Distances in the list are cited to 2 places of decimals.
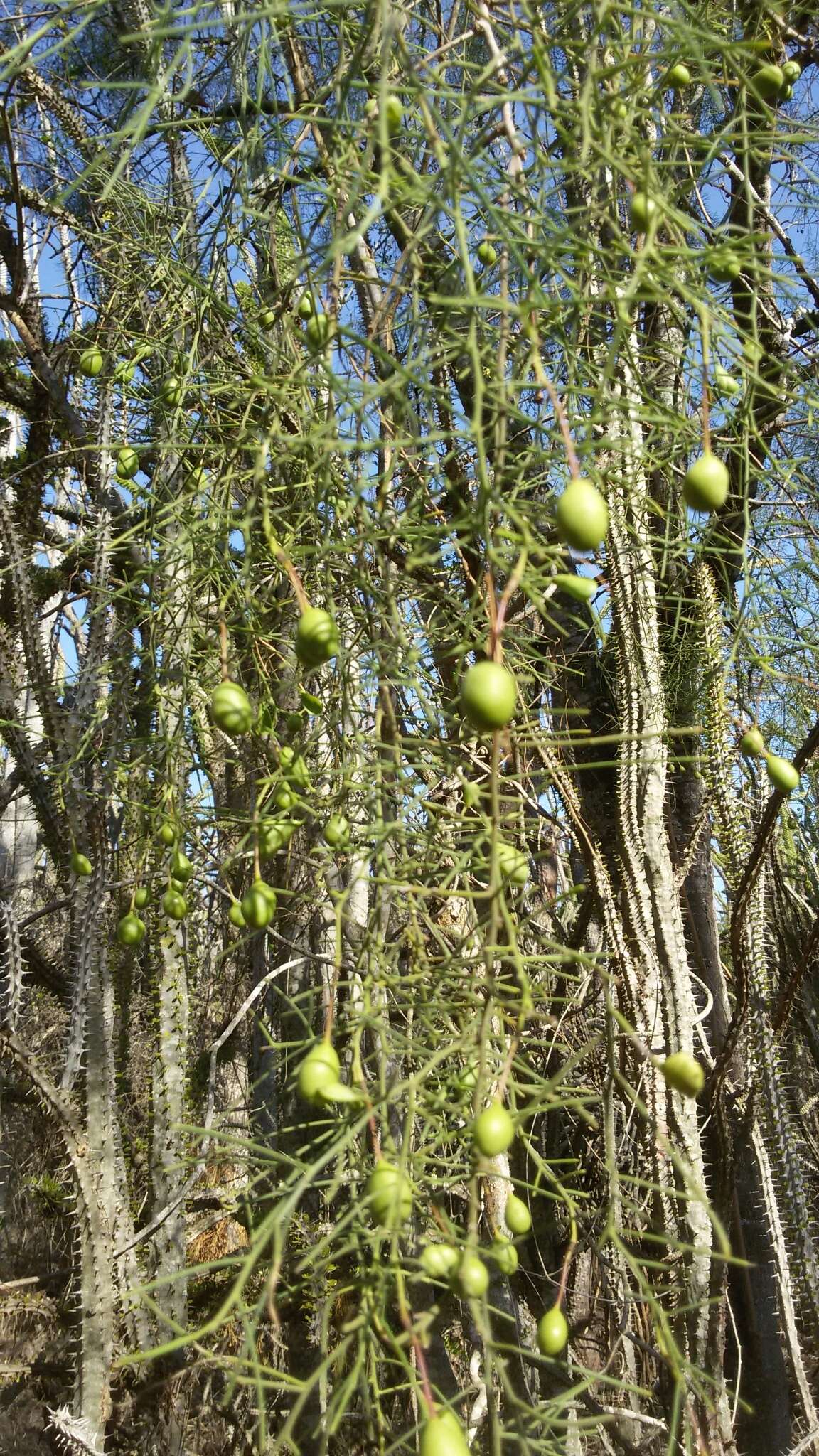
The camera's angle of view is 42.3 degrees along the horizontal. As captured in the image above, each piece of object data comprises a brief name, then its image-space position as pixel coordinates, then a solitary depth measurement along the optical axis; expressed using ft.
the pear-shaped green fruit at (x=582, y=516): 1.82
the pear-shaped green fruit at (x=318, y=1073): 1.87
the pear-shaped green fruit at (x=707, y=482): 1.98
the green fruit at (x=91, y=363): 3.98
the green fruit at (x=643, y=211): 1.99
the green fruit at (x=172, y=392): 3.15
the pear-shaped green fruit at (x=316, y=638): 1.99
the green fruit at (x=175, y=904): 3.19
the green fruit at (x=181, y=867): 2.91
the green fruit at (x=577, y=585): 1.99
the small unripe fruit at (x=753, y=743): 2.99
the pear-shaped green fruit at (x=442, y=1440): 1.57
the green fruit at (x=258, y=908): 2.40
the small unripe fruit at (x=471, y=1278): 1.57
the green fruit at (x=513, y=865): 2.24
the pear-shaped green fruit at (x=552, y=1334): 2.16
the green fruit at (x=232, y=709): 2.23
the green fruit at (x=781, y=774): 2.77
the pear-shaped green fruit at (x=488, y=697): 1.75
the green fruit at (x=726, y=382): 2.76
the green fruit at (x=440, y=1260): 1.88
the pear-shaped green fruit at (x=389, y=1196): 1.69
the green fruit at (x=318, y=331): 2.26
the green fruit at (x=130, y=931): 3.41
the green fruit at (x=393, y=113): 2.27
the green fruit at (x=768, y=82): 2.73
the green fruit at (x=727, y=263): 2.11
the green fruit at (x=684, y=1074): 1.84
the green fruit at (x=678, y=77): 2.55
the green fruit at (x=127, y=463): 3.58
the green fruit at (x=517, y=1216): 2.22
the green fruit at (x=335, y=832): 2.58
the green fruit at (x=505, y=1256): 1.97
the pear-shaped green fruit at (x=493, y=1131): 1.73
